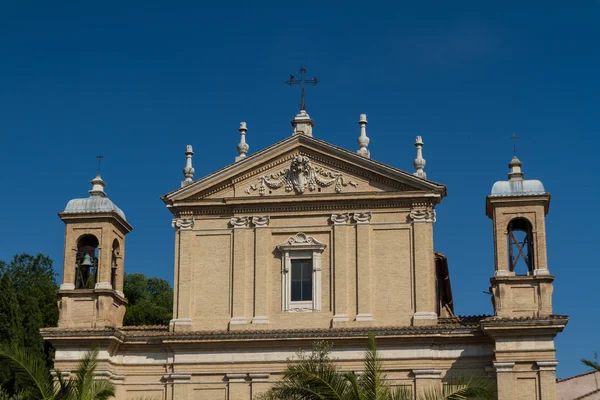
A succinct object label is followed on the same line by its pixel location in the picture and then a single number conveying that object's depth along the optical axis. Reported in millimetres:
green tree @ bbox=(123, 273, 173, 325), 54000
